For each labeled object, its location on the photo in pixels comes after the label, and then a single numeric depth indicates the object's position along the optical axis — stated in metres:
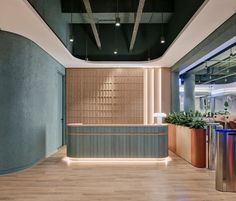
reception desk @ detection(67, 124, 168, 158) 5.65
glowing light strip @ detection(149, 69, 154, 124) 8.23
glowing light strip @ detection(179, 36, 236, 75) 4.55
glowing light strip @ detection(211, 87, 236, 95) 14.13
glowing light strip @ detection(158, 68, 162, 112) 8.19
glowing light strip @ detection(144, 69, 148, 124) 8.23
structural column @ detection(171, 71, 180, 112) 8.14
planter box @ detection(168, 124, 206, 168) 5.14
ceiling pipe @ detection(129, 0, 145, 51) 4.12
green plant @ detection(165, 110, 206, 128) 5.32
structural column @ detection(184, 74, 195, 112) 9.80
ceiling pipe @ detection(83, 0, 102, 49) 4.27
